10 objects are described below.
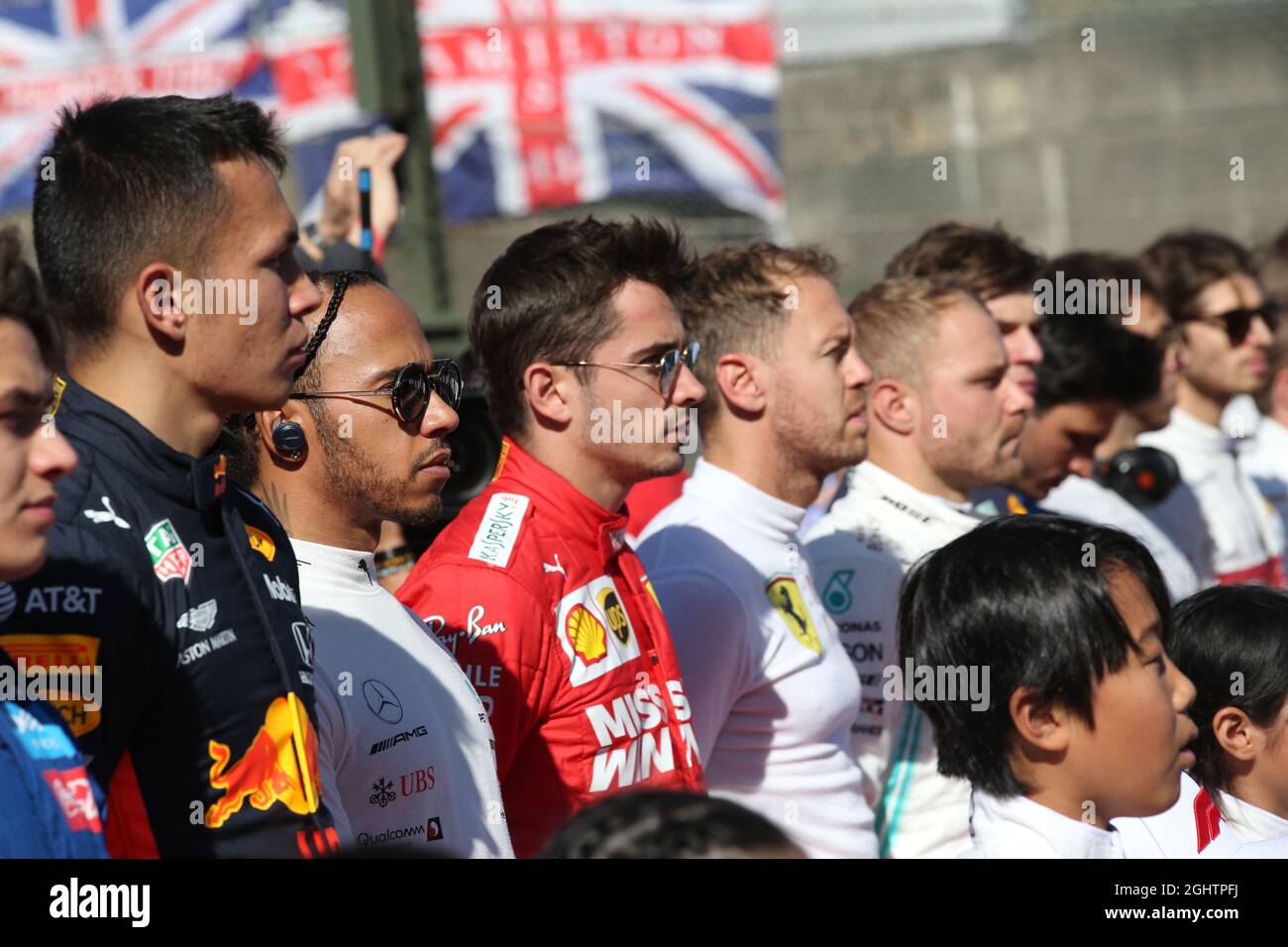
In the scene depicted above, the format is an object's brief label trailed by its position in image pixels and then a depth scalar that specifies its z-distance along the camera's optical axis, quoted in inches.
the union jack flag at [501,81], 226.2
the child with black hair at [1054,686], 107.2
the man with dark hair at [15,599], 70.4
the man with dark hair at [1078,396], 204.7
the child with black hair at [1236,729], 122.0
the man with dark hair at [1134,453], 207.3
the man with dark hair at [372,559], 100.6
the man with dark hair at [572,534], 114.6
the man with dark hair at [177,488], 78.3
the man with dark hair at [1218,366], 235.1
